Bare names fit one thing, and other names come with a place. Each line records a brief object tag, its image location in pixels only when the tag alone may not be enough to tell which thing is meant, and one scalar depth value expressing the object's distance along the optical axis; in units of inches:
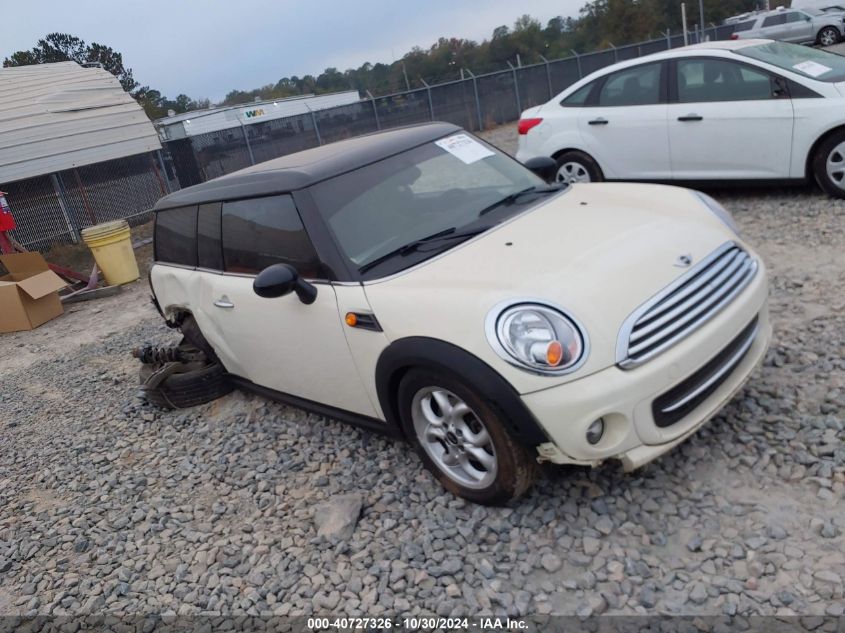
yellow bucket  420.5
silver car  997.8
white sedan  247.4
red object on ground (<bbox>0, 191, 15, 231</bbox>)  423.0
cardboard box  356.5
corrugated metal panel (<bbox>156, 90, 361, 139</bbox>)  947.4
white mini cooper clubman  107.3
